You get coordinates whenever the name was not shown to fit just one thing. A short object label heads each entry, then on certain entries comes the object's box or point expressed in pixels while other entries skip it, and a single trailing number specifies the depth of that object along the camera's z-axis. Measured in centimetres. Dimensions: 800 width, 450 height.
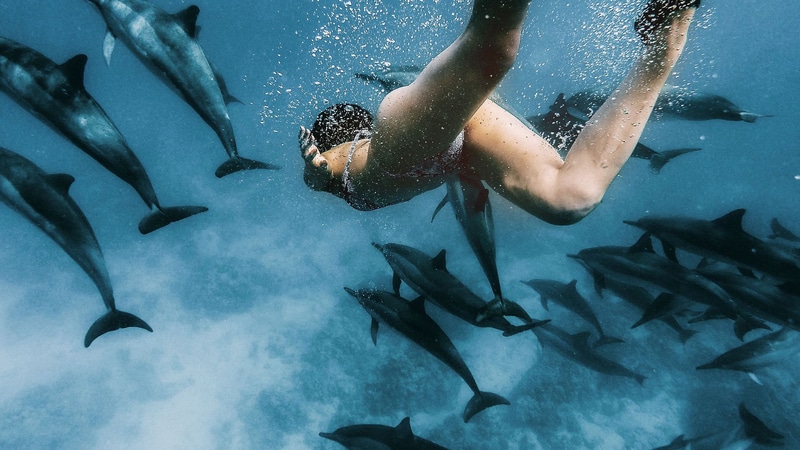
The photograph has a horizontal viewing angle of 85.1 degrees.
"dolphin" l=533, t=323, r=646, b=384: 693
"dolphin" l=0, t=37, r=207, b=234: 368
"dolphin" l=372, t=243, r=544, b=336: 428
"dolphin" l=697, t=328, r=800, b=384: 609
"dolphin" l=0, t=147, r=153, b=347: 399
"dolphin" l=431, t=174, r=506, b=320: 397
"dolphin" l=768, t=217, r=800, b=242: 739
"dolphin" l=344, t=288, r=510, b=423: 510
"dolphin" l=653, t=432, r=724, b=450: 598
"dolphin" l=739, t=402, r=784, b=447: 598
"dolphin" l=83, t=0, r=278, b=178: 375
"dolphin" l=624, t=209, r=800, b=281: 513
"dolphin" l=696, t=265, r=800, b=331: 528
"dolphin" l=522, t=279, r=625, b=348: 699
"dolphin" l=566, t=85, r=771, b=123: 590
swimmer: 130
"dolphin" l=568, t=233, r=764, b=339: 538
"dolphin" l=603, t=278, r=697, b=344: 696
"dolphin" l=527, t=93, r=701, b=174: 575
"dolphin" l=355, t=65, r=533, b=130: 506
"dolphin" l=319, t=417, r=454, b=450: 499
